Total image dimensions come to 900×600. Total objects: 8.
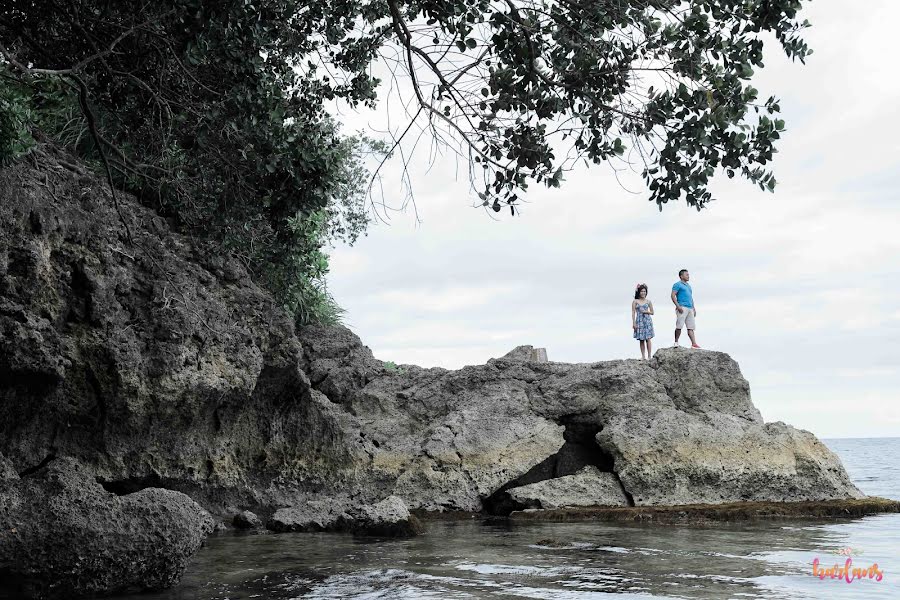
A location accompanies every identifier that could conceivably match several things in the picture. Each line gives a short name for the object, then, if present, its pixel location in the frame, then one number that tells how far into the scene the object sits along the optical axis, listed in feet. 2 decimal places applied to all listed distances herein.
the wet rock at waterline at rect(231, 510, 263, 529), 43.57
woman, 61.36
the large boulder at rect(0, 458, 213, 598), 25.93
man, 61.05
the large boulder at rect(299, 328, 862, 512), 52.08
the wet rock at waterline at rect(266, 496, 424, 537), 41.52
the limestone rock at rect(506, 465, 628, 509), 51.44
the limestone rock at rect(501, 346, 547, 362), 62.54
